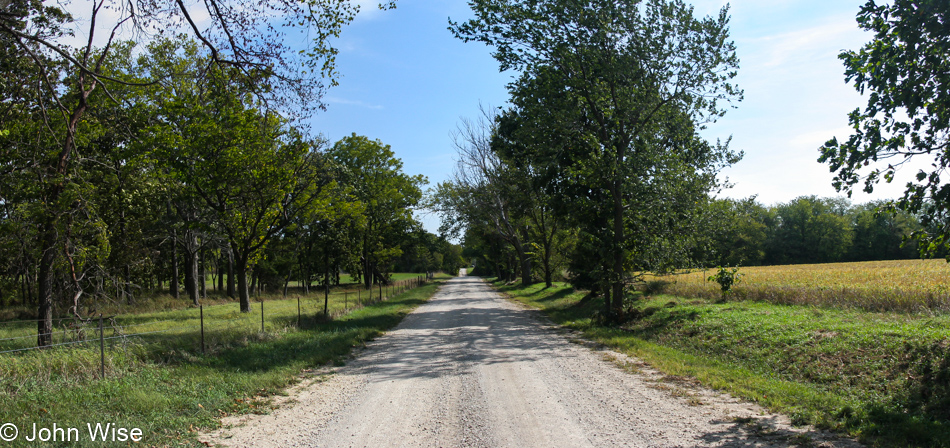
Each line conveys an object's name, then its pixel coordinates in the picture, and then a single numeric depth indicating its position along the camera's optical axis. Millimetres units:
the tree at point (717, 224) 16922
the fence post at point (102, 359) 7961
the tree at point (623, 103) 15812
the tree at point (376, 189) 42750
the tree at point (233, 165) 20531
